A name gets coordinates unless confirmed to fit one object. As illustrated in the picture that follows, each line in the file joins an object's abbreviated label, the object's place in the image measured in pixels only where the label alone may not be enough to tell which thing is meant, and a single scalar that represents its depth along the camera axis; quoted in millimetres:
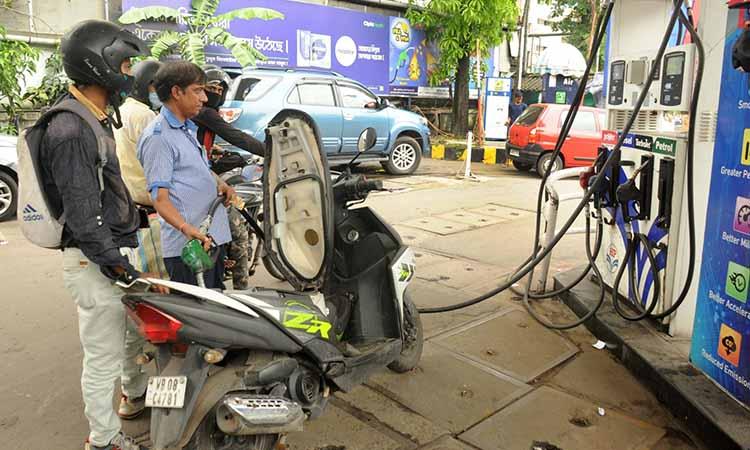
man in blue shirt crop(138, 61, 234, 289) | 3178
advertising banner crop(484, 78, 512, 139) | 16953
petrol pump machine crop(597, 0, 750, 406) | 3111
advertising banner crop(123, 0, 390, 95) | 14688
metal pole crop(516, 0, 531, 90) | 19569
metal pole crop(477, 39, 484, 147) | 16406
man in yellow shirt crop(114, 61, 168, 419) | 3359
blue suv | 9758
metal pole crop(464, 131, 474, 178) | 11566
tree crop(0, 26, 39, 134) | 9914
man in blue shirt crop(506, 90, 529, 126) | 19028
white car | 7570
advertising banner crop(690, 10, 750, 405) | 3061
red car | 12039
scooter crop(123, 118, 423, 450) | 2406
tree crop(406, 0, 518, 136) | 15945
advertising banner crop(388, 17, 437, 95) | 17906
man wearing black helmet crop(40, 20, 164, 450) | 2489
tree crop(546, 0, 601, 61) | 27500
